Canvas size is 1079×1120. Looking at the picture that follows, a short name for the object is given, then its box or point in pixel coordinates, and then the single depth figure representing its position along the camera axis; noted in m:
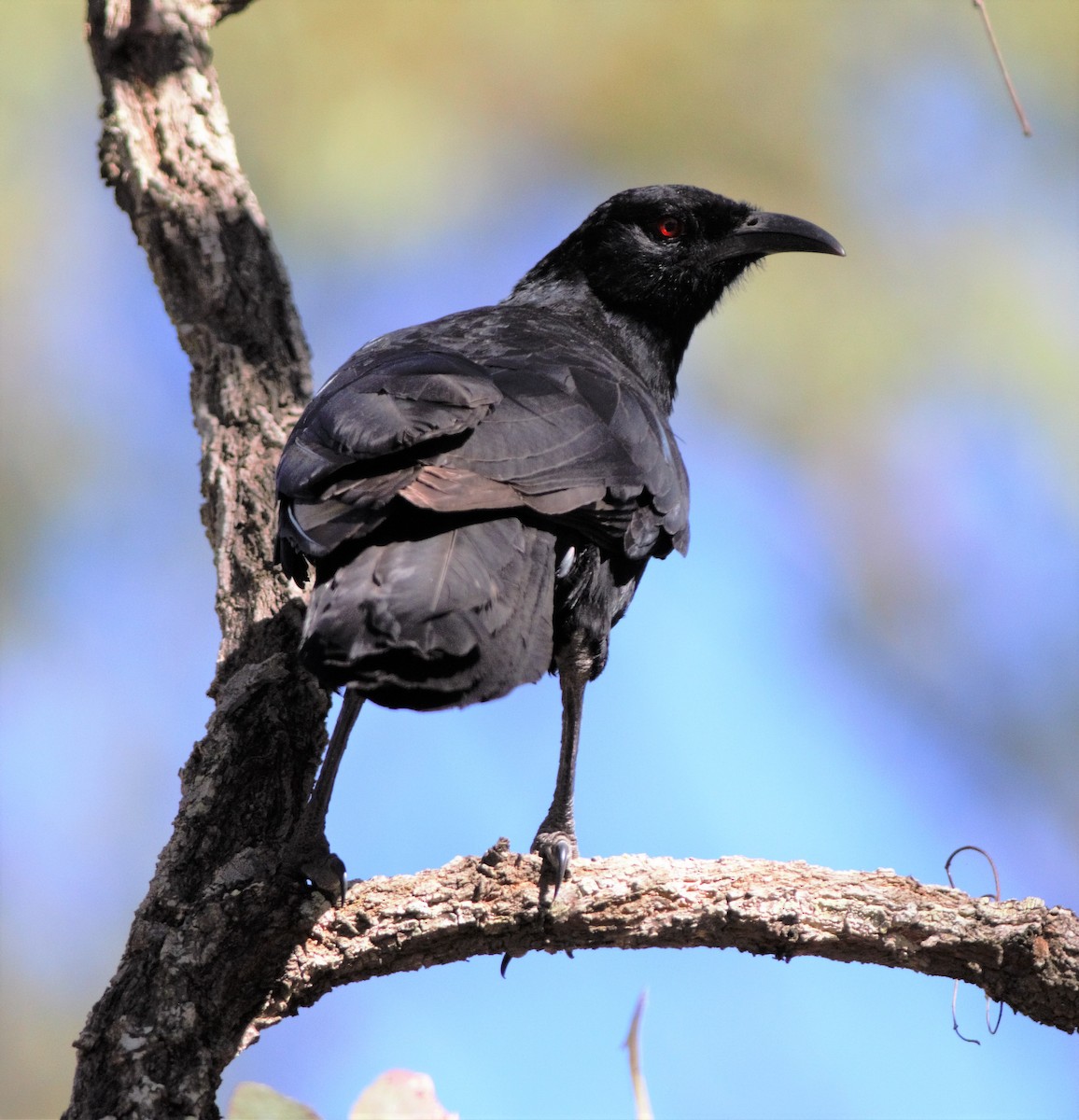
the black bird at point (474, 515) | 5.72
